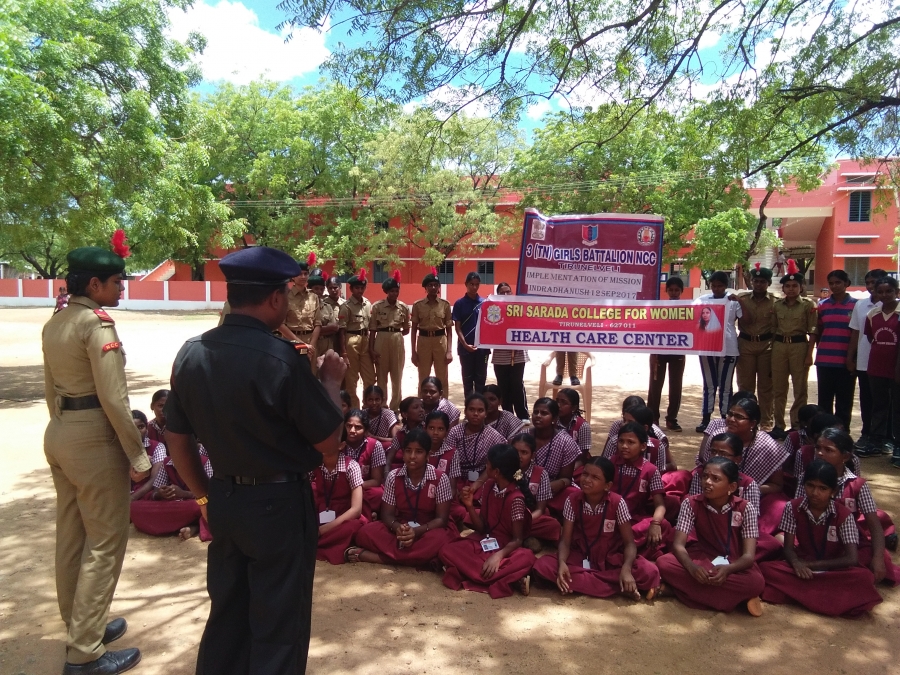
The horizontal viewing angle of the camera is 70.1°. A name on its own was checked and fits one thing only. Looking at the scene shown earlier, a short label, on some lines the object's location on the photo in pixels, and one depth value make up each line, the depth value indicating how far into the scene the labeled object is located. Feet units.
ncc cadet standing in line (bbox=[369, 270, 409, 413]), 25.22
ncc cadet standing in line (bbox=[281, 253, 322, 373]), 23.47
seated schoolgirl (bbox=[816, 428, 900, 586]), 11.78
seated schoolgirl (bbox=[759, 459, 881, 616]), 11.02
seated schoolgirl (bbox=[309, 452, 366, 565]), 13.51
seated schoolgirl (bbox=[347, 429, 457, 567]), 13.05
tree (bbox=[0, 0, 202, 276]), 25.23
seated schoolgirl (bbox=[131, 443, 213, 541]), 14.51
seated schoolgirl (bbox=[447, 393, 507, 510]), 16.33
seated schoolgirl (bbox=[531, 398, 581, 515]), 15.46
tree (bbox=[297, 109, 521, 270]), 87.61
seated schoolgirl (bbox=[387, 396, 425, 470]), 16.79
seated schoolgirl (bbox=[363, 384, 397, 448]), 19.21
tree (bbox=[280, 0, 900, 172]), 17.57
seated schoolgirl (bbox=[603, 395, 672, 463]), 15.66
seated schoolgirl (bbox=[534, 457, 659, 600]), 11.74
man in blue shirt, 25.09
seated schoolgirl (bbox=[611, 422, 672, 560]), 14.06
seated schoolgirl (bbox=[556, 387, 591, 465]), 18.10
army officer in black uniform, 6.53
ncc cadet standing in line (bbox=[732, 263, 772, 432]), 22.33
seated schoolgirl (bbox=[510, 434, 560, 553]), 13.91
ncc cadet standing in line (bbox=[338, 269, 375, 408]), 25.55
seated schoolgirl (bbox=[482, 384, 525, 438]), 18.67
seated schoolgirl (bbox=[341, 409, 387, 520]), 15.61
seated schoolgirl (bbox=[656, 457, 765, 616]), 11.10
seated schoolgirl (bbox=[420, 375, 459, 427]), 19.63
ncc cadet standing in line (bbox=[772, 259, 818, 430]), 21.42
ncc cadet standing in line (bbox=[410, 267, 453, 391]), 25.48
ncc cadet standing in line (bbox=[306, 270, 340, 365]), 24.07
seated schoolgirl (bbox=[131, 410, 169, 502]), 15.17
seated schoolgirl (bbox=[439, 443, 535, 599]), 11.97
